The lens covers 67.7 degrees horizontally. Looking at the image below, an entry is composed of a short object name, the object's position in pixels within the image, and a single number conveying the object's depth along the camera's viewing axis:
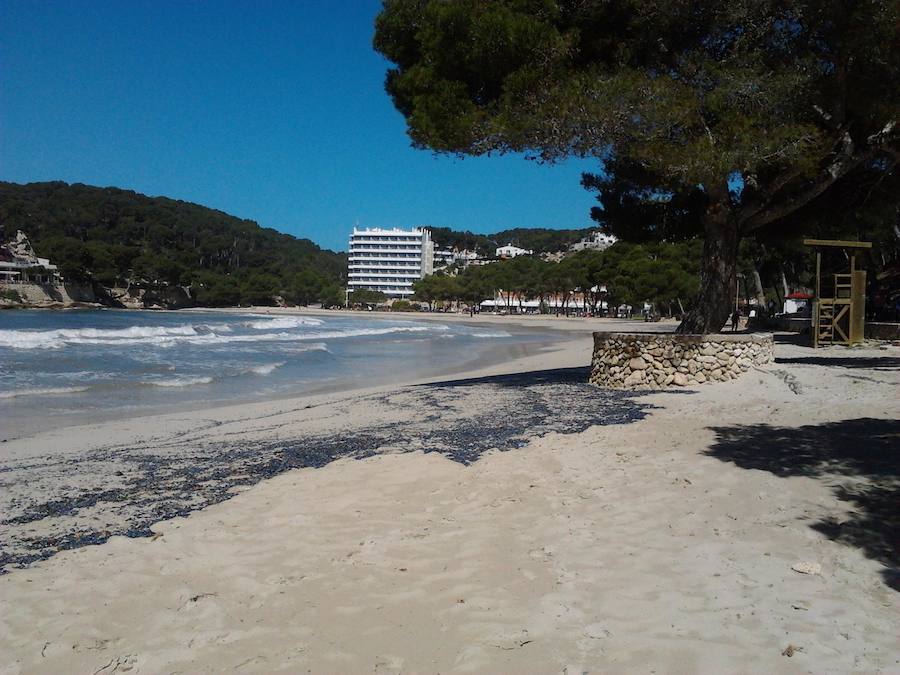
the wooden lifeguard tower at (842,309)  15.34
